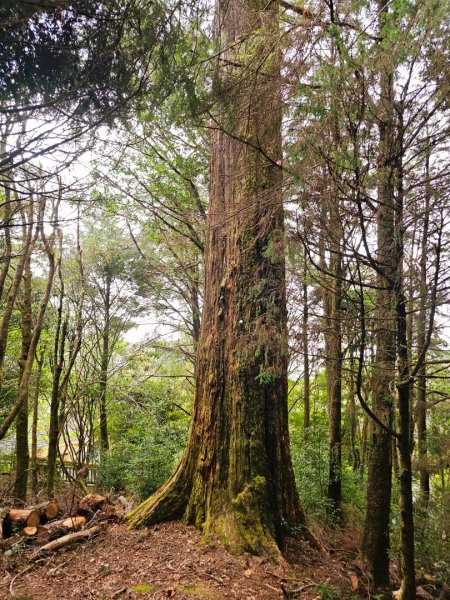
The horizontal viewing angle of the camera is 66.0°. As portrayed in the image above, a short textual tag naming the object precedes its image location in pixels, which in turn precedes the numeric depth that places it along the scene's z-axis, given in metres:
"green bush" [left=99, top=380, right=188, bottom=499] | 5.88
